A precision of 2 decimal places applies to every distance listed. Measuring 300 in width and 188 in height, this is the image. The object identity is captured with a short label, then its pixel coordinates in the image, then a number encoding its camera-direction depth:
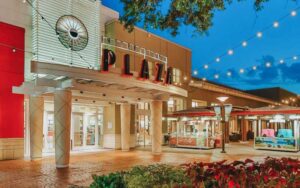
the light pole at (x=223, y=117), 14.09
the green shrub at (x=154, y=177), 3.20
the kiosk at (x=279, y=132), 15.16
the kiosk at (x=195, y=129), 16.33
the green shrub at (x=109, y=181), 3.29
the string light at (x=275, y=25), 7.83
